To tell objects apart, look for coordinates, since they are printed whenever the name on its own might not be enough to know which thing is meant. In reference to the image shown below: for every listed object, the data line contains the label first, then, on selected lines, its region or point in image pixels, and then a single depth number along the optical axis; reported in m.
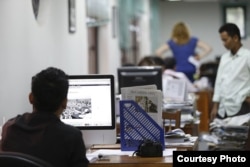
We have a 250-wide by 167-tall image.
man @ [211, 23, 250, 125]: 7.93
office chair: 3.11
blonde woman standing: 11.87
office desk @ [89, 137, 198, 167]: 4.46
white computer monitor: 5.08
